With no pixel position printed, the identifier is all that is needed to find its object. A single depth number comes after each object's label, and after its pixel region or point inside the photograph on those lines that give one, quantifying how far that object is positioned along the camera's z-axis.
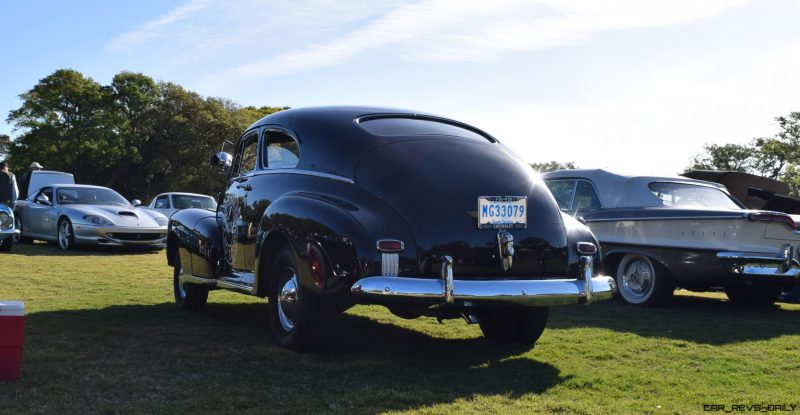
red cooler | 4.02
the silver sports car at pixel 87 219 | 14.05
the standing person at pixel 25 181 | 18.79
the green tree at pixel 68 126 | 48.38
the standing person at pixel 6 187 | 13.90
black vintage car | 4.50
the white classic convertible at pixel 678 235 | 7.38
